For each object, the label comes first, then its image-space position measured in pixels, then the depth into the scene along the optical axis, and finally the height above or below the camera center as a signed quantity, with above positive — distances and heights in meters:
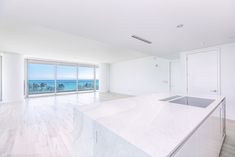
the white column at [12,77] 5.16 +0.07
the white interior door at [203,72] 3.51 +0.20
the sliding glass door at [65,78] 8.05 +0.03
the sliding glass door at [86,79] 9.20 -0.06
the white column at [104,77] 9.21 +0.12
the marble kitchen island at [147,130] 0.63 -0.36
